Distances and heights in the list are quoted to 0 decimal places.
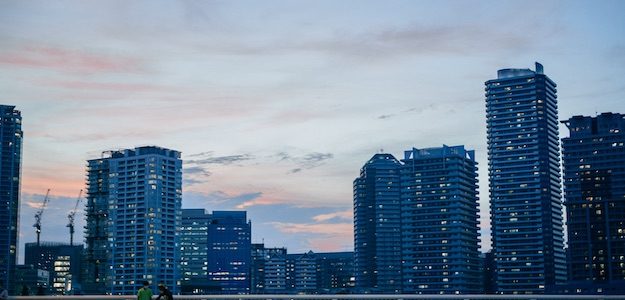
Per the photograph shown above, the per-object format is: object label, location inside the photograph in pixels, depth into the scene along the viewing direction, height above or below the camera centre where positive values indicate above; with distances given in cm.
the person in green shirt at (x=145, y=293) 3462 -146
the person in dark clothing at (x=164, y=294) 3359 -145
